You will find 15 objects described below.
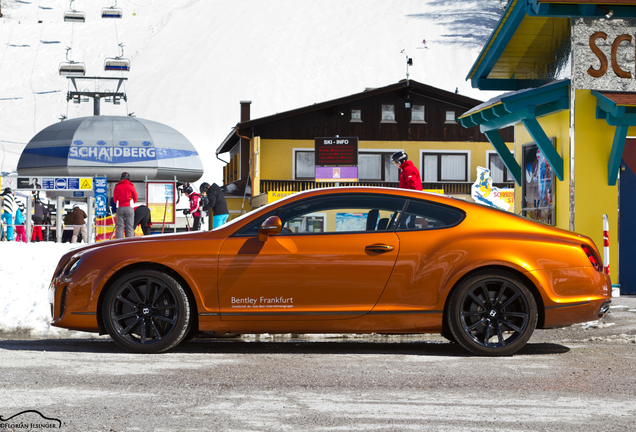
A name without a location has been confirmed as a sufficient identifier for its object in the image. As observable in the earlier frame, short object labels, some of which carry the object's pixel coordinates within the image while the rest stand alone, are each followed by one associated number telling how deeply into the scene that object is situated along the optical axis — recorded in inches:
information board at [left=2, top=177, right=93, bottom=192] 1007.6
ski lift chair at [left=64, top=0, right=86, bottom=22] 3344.0
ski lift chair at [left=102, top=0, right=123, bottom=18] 3560.8
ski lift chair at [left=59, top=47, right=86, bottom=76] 2572.3
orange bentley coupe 252.7
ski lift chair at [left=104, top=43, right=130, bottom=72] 2667.3
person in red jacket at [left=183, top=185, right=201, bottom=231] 999.5
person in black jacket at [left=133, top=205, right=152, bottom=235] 892.6
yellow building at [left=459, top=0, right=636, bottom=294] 449.4
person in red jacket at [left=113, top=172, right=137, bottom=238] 751.7
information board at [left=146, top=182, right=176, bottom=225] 1125.2
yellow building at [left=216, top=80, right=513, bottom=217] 1627.7
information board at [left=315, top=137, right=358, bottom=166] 1337.4
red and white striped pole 430.9
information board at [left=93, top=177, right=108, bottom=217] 1060.5
